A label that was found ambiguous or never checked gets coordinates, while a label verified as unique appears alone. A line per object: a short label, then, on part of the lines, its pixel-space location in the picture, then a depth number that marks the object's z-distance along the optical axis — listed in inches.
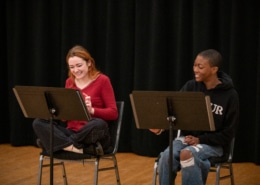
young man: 236.3
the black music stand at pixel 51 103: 231.6
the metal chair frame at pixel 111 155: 255.8
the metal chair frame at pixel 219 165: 242.0
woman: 255.8
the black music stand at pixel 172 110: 209.7
